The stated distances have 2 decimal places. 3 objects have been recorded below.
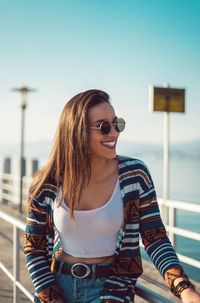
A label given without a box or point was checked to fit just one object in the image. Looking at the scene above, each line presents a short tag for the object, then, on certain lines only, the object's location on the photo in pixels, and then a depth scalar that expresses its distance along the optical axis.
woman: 1.58
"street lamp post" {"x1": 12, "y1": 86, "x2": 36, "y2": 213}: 12.48
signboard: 6.70
